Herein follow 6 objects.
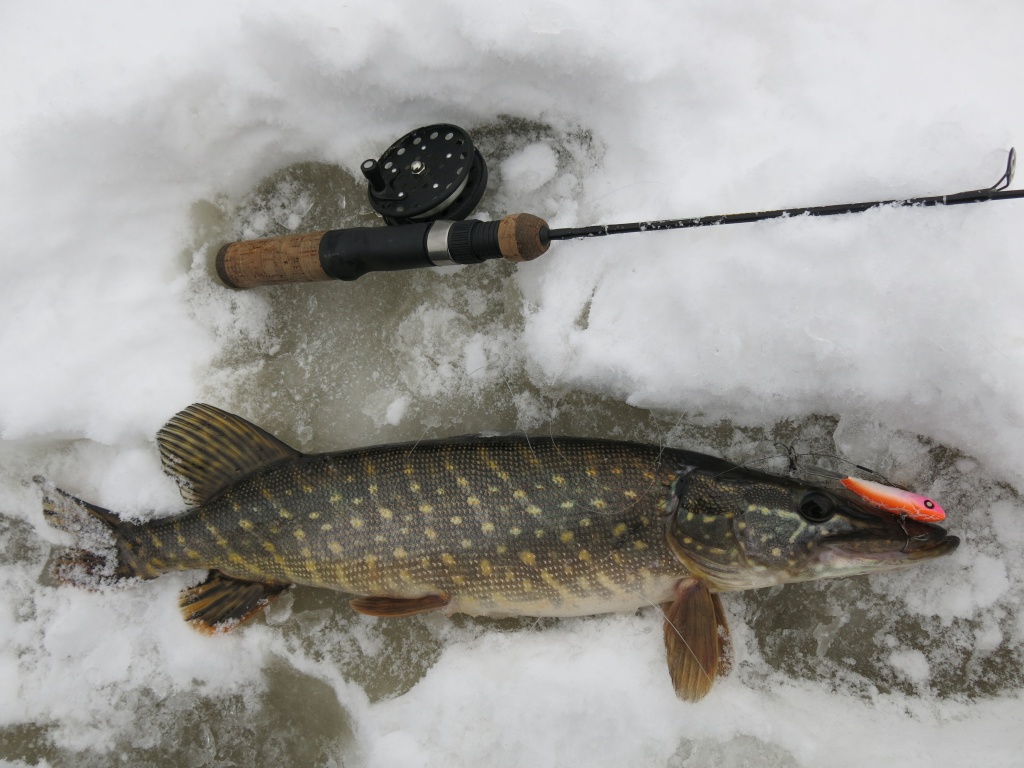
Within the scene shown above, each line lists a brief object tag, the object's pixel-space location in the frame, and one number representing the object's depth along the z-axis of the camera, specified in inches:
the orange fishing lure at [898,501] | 20.3
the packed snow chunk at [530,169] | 24.2
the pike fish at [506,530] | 21.3
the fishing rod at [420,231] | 21.2
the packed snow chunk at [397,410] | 25.0
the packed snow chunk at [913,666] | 22.8
